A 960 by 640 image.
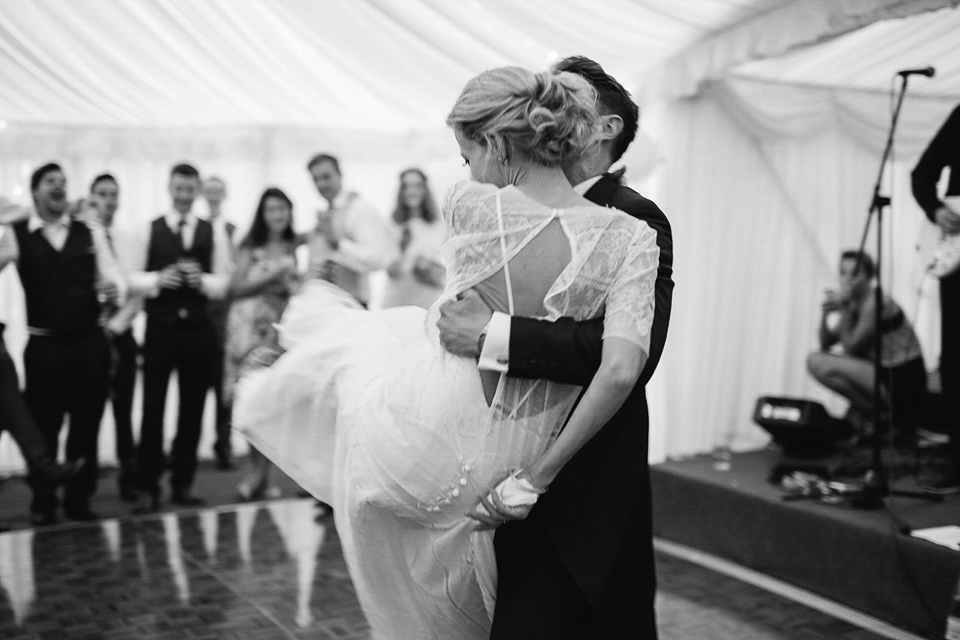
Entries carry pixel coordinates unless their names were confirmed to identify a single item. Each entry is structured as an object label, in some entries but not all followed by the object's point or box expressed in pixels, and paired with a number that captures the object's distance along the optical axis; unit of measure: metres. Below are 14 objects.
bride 1.73
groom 1.75
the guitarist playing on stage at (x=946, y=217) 4.11
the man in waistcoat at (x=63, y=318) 5.04
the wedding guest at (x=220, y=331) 6.52
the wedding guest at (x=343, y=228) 5.34
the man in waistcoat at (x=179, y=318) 5.36
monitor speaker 5.11
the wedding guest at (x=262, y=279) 5.57
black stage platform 3.54
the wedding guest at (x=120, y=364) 5.71
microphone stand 4.05
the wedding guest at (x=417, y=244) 5.68
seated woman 5.30
